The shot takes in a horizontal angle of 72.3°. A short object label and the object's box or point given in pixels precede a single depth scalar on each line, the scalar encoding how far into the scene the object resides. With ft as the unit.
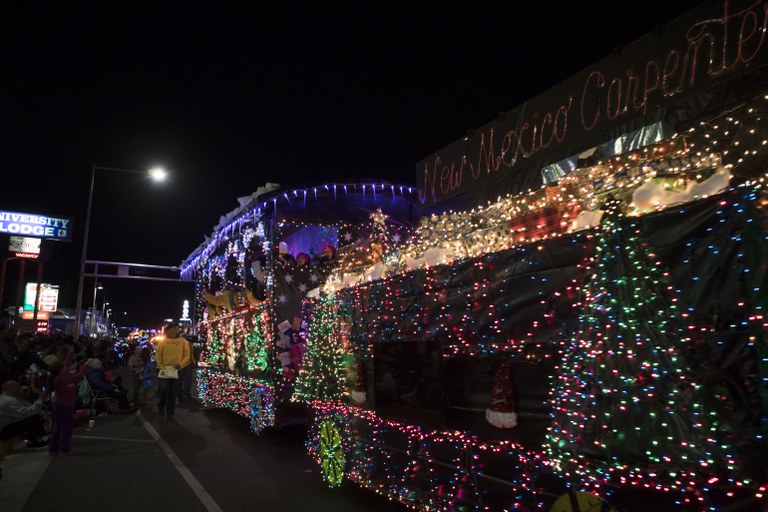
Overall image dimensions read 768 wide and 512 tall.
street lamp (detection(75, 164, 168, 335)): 64.13
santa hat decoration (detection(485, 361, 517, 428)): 11.75
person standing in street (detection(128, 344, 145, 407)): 43.86
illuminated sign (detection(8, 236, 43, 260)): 71.20
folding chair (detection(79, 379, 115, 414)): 37.32
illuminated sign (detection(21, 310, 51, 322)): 112.96
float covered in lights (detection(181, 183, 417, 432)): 28.89
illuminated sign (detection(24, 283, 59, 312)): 116.57
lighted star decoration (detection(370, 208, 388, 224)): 21.20
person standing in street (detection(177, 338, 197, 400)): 49.37
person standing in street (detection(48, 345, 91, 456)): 24.82
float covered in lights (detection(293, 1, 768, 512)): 8.04
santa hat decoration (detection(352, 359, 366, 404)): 18.06
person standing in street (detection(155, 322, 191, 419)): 34.14
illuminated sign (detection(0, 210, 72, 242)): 73.82
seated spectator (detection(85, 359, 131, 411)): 38.88
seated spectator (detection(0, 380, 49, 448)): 22.00
